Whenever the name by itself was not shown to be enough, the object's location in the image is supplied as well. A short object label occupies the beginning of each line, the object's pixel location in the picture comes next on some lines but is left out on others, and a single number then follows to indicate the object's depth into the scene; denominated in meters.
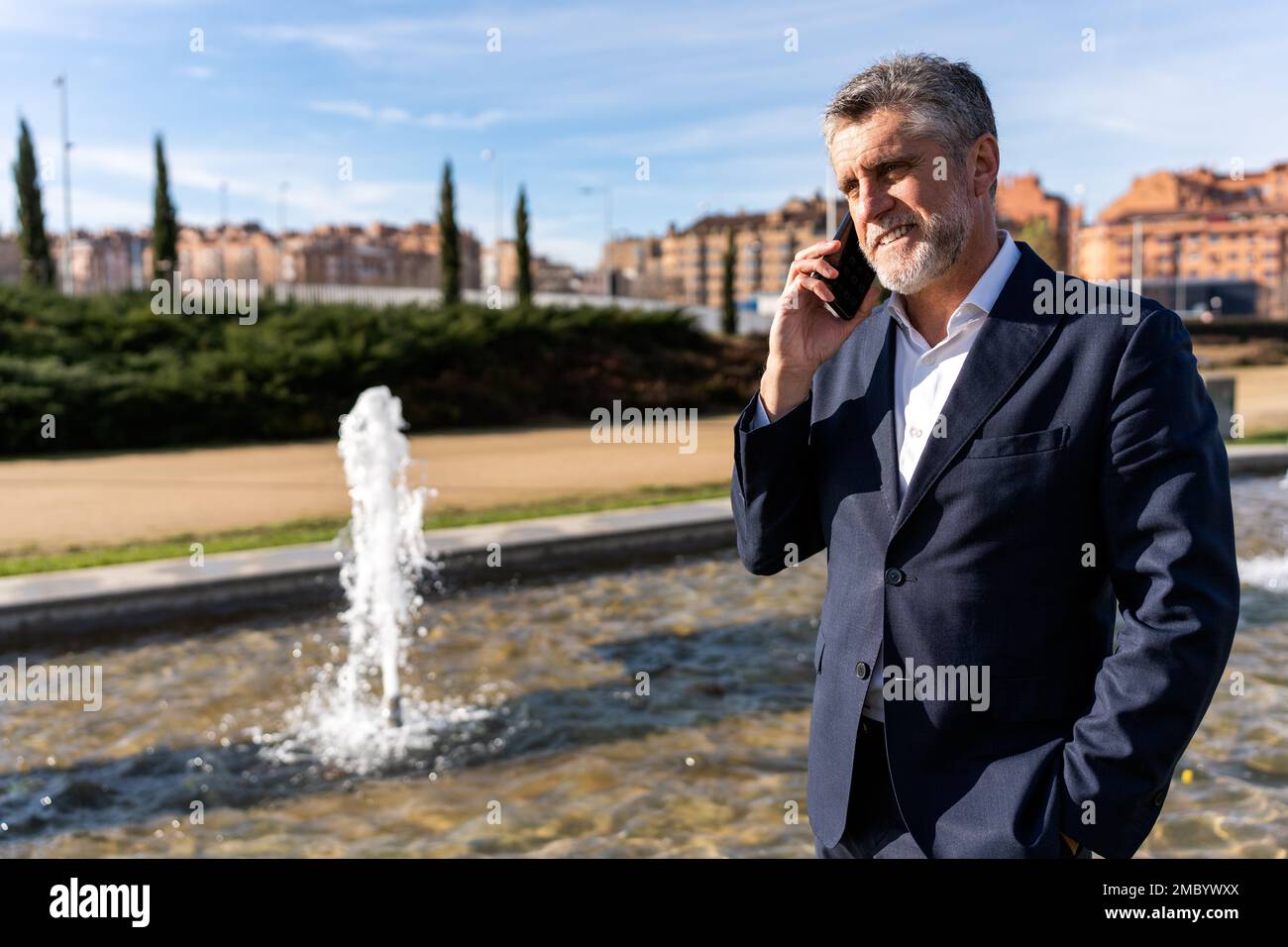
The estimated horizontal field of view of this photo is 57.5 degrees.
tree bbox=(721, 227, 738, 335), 39.16
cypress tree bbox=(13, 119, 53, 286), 30.95
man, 1.97
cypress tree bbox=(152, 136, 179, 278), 30.14
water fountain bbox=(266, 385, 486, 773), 6.33
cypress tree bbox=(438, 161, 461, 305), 35.22
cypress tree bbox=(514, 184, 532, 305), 38.38
